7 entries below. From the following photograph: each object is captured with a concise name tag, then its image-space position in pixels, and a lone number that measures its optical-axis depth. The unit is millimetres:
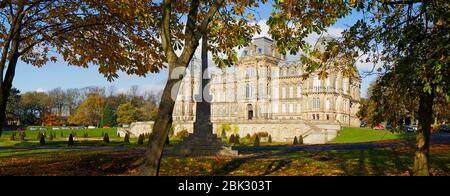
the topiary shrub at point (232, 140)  39394
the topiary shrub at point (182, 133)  52053
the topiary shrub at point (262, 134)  51047
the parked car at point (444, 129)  44906
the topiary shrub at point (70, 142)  29572
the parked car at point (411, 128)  42369
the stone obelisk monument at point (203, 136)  19016
